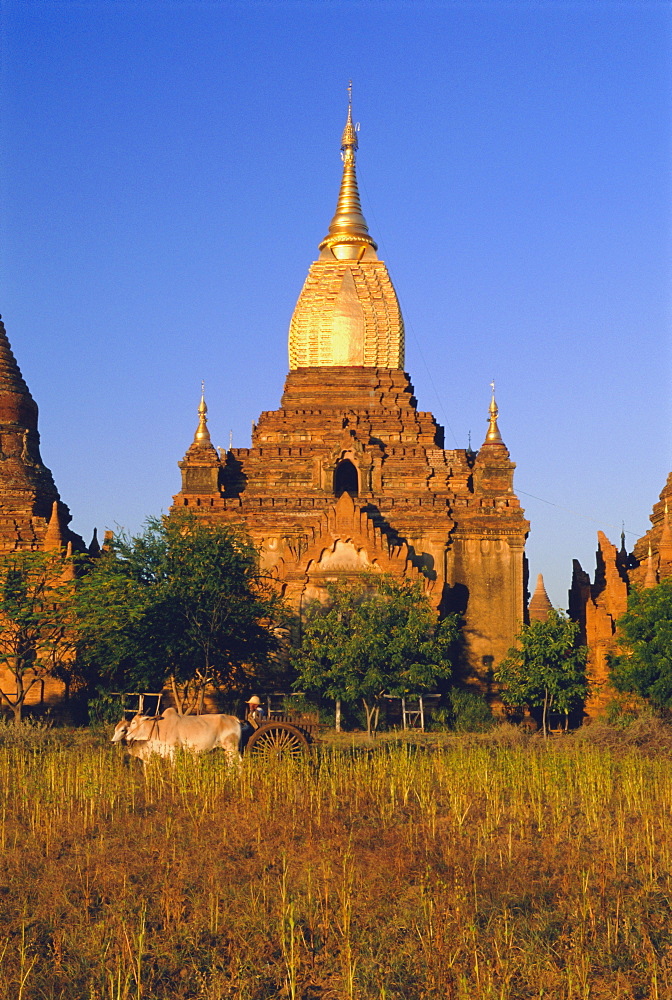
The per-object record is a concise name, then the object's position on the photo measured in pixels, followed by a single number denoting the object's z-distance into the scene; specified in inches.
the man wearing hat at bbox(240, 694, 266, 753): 781.3
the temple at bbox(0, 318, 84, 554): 1569.9
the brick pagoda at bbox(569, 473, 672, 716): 1320.1
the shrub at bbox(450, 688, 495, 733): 1232.2
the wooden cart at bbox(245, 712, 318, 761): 751.1
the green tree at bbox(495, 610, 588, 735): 1288.1
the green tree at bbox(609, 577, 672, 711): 1194.0
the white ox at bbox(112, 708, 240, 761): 763.4
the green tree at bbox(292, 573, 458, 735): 1184.8
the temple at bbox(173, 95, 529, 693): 1398.9
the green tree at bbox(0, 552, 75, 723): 1195.3
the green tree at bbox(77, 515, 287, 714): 1154.0
